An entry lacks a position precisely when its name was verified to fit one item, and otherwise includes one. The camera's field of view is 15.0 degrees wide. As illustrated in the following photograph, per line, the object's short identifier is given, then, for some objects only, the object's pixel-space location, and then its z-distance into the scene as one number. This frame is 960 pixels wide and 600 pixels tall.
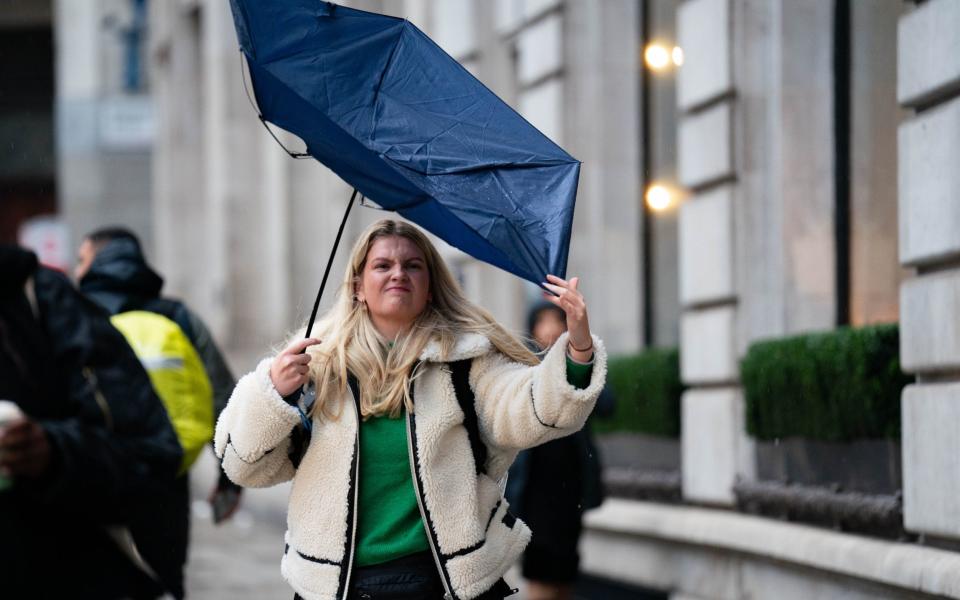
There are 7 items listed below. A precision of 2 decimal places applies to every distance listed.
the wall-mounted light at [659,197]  22.23
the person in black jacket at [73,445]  7.54
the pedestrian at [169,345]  13.36
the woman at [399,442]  9.51
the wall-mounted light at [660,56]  21.81
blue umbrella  9.85
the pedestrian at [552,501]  17.49
